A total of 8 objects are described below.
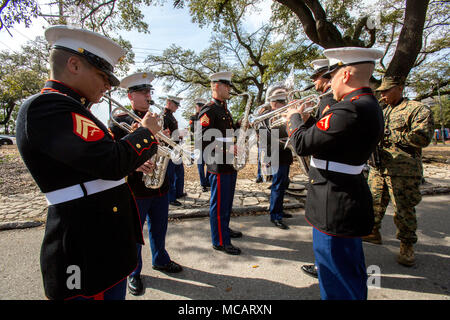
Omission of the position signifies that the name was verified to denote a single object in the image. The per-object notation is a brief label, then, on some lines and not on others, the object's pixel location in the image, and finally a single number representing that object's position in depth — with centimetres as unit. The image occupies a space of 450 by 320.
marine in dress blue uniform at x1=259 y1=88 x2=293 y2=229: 403
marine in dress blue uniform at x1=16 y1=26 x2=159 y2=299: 112
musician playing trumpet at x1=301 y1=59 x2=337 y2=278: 236
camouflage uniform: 289
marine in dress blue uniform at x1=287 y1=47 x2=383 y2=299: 161
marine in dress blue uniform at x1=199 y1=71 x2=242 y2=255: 318
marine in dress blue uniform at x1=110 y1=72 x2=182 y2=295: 246
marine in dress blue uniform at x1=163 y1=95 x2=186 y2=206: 499
